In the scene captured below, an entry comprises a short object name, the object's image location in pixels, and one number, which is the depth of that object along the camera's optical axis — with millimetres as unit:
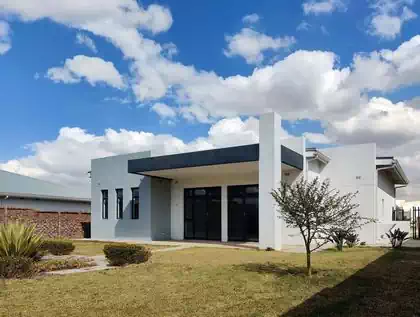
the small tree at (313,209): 9422
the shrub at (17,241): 10891
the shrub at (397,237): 17328
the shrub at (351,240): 17766
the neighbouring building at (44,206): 24641
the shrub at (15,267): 9797
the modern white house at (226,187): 17094
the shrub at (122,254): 12039
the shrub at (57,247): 15180
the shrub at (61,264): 11259
